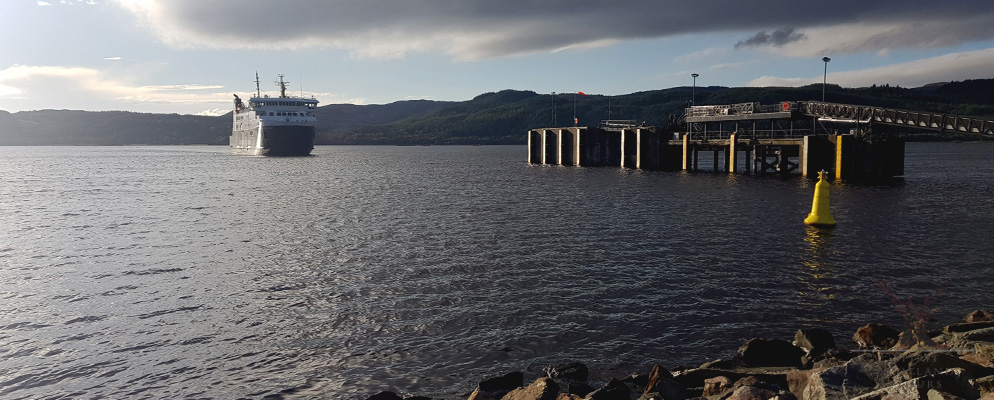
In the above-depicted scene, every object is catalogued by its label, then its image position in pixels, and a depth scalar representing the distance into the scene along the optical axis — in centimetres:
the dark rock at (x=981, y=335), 1304
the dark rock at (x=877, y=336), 1410
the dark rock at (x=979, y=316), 1525
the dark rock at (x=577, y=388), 1208
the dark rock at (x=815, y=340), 1378
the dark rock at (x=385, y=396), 1178
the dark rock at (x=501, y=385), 1226
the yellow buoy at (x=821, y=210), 3225
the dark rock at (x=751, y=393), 966
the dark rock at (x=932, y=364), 1018
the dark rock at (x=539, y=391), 1093
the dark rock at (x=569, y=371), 1302
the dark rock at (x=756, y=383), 1084
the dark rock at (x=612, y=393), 1114
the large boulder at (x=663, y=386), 1125
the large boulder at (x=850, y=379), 958
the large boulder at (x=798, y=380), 1084
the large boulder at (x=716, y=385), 1118
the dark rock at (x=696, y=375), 1224
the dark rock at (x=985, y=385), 939
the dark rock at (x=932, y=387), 852
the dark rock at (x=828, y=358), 1253
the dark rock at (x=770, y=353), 1336
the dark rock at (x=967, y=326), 1427
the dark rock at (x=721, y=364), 1308
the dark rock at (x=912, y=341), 1139
